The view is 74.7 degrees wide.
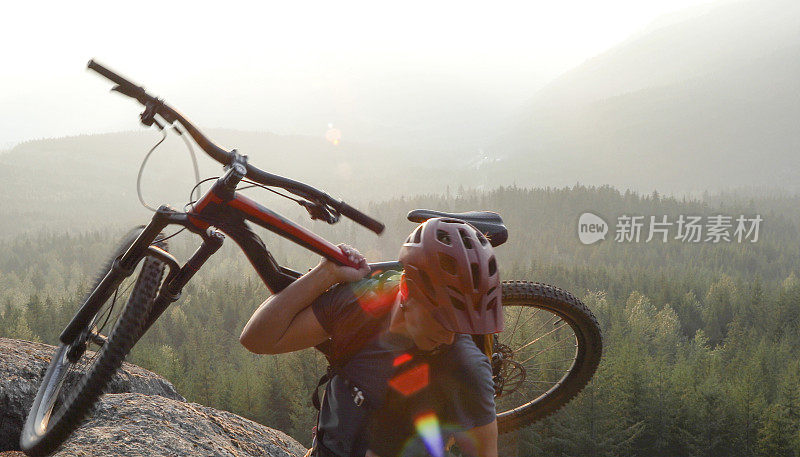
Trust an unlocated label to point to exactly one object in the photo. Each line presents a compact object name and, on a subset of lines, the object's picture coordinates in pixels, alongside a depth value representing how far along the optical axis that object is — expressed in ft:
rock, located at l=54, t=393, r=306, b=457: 12.34
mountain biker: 8.46
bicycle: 10.63
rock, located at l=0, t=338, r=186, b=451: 14.67
